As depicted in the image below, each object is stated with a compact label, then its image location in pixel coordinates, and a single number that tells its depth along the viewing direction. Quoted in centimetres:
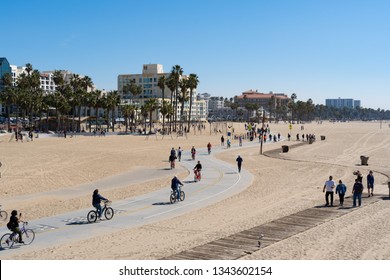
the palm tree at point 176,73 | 9288
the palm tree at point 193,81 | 9125
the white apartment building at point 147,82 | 16325
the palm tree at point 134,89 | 13138
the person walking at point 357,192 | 1894
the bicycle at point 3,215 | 1709
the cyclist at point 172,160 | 3279
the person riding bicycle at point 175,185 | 2012
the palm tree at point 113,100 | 9106
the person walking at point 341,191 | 1909
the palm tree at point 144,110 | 9099
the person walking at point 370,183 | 2160
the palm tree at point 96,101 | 9181
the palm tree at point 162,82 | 9838
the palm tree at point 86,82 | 10592
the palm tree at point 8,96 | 8581
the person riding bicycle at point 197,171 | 2639
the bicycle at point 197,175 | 2652
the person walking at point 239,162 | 3077
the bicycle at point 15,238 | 1328
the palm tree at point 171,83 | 9337
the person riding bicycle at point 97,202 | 1641
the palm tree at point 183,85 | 9162
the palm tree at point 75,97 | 8965
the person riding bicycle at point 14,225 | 1328
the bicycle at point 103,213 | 1647
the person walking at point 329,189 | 1902
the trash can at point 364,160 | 3734
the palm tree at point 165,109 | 9066
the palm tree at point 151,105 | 8912
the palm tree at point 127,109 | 9469
